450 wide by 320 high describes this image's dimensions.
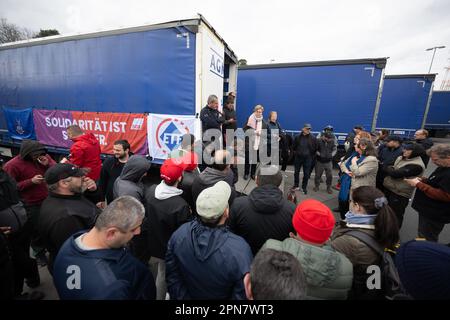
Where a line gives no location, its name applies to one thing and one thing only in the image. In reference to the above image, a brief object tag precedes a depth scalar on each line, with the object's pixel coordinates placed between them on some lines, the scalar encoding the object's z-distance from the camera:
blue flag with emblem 5.92
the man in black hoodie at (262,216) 1.74
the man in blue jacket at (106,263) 1.13
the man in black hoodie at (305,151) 5.36
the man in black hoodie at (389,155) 3.60
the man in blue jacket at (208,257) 1.29
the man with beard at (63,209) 1.63
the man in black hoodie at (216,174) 2.38
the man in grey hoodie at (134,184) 2.39
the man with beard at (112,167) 3.01
